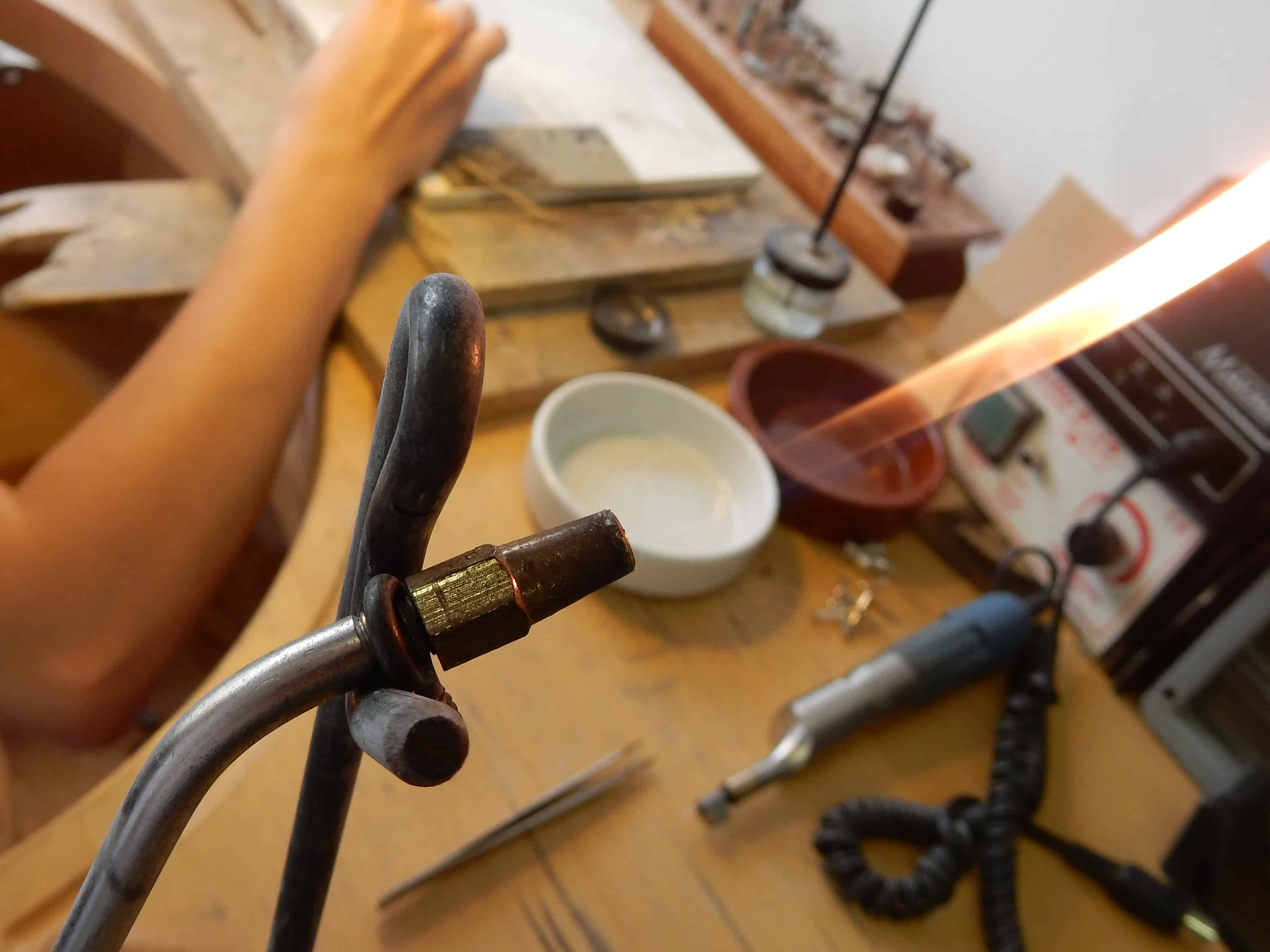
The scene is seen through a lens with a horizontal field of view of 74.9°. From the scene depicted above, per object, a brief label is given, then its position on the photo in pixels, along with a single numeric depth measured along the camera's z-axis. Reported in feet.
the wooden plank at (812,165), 2.43
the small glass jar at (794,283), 1.98
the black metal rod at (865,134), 1.76
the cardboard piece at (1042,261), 1.93
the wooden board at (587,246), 1.83
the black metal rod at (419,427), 0.50
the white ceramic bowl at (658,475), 1.56
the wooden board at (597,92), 2.12
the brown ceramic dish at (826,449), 1.75
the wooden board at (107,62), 2.04
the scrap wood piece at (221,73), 1.89
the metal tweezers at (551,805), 1.19
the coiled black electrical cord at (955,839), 1.32
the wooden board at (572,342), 1.74
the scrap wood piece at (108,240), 1.55
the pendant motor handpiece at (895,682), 1.40
